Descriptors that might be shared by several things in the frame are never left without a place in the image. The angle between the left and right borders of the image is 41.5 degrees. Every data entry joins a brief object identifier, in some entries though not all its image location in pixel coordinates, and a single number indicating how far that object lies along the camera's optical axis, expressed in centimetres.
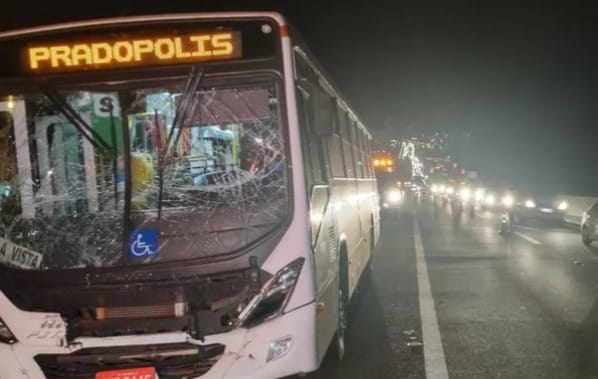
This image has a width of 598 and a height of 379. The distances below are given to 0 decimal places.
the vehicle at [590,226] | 1744
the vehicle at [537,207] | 2650
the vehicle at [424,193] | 6786
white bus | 562
